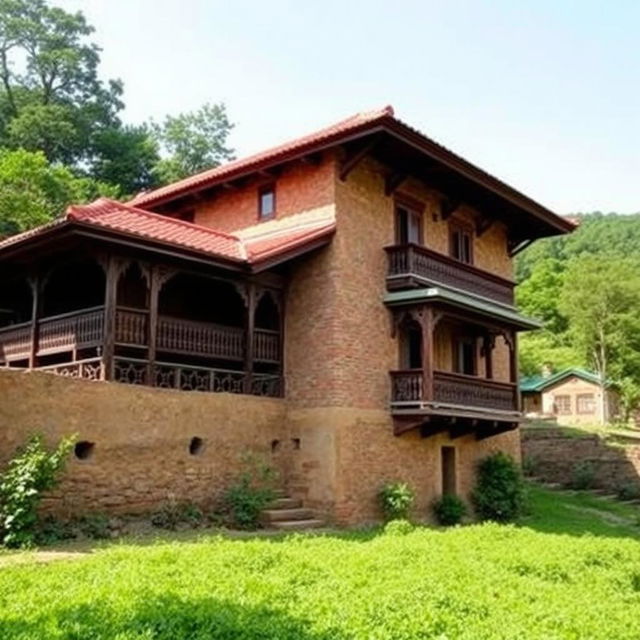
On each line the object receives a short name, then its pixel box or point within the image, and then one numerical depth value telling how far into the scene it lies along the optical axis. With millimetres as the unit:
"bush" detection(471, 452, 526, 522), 19812
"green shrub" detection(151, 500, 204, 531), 13539
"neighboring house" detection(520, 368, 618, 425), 43644
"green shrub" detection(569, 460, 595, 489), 26953
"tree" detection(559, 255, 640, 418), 39719
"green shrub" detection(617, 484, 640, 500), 25719
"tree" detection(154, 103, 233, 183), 46844
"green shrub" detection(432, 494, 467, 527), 18141
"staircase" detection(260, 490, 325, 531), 14898
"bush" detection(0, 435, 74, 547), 10984
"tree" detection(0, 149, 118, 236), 26672
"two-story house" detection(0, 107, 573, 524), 13719
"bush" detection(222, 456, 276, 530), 14586
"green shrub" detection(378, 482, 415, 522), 16531
